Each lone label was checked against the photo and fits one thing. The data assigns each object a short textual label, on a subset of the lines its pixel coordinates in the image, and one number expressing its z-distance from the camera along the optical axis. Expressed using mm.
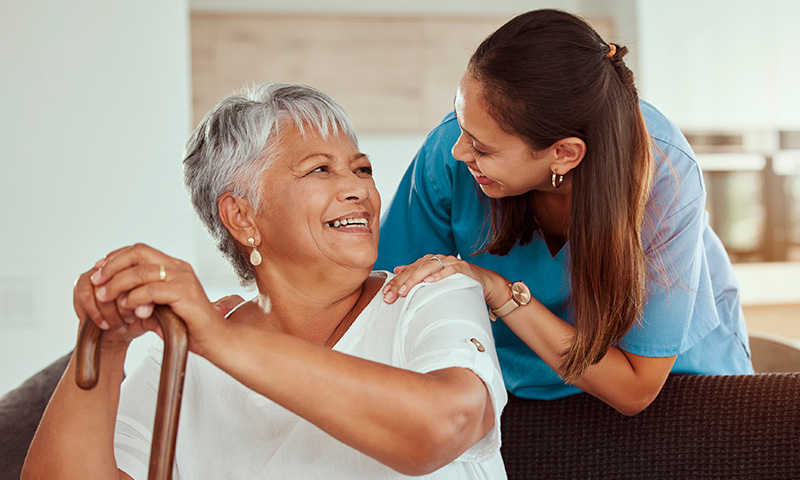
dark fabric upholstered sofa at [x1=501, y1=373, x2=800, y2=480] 1322
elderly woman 749
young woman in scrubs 1173
